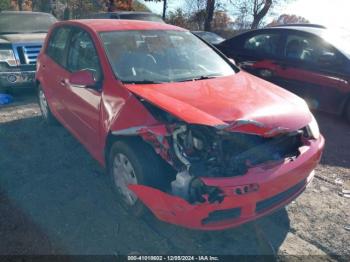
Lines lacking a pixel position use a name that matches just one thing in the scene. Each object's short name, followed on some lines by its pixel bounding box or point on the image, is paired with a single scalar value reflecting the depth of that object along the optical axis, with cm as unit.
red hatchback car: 243
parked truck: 612
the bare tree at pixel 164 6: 2063
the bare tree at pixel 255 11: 1873
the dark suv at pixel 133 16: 966
